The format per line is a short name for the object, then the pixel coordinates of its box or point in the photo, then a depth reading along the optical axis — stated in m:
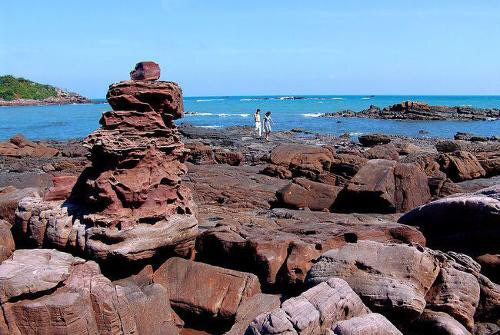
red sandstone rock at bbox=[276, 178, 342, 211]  13.22
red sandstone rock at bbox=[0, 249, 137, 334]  6.36
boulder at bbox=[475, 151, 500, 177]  17.80
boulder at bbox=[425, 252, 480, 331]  7.28
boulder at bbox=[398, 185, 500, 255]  9.33
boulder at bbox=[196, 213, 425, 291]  8.22
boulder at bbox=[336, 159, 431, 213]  12.59
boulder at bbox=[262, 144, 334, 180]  17.12
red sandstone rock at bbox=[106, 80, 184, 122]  9.14
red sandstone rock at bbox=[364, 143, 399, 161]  21.47
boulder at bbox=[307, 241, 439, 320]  6.80
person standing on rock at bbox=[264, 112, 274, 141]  35.32
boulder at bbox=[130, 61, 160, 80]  9.32
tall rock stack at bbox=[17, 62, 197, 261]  8.38
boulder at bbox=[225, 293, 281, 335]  7.14
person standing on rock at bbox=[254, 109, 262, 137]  37.72
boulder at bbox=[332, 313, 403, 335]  5.68
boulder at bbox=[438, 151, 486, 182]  17.05
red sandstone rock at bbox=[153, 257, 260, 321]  7.76
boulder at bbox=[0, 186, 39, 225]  10.16
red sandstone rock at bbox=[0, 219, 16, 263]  8.14
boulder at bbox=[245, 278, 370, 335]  5.82
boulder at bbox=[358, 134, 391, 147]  32.59
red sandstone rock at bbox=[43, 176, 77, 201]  9.52
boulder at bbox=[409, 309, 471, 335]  6.62
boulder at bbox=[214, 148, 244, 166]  20.88
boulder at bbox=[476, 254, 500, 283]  8.92
